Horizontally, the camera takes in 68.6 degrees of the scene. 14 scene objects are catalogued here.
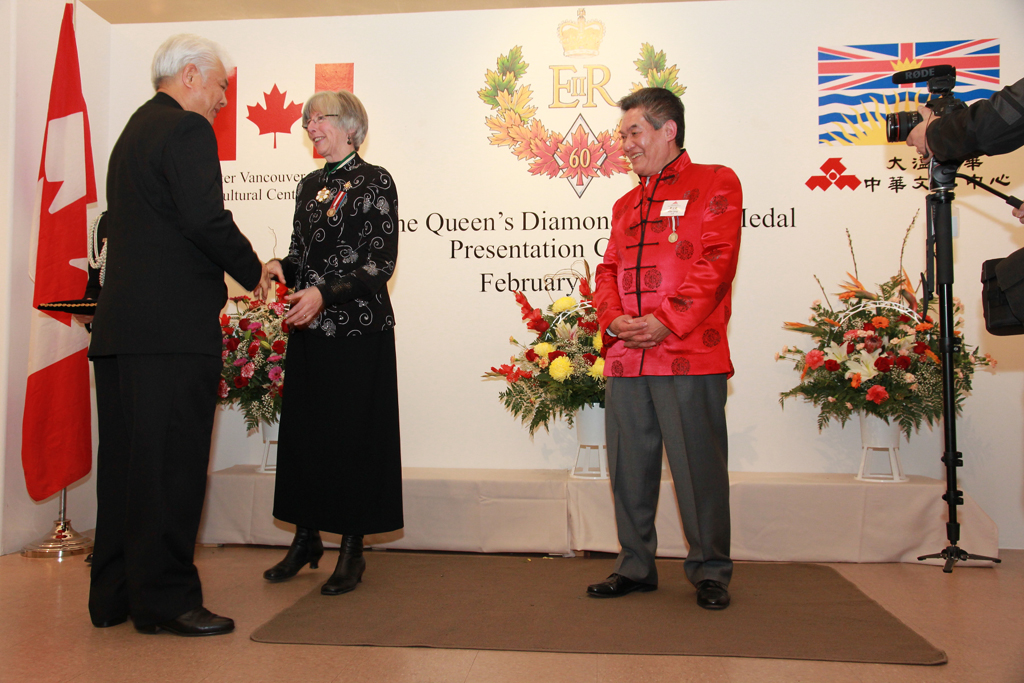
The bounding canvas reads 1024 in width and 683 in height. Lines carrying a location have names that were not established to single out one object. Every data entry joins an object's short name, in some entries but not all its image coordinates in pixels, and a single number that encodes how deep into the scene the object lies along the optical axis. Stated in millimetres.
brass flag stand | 3145
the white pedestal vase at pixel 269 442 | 3494
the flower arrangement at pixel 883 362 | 3113
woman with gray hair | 2592
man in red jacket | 2402
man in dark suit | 2059
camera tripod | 2428
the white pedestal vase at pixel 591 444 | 3275
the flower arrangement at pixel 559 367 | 3186
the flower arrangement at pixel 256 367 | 3432
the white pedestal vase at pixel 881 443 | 3180
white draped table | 3049
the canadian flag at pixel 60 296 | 3172
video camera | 2324
